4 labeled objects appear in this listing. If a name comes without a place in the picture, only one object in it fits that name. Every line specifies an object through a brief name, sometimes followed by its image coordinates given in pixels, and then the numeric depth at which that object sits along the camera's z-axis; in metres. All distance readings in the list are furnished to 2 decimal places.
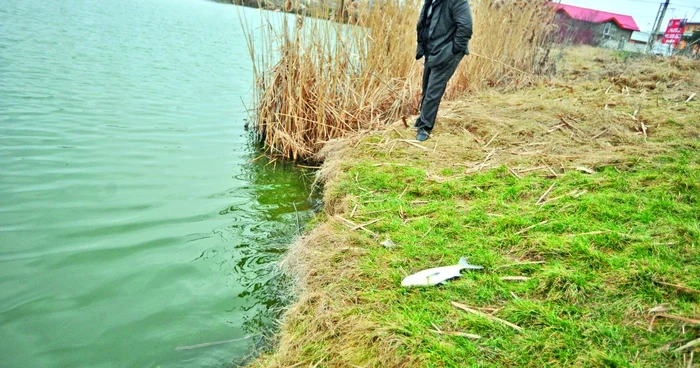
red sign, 18.27
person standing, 3.98
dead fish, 2.19
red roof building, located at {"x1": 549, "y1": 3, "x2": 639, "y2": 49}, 28.58
